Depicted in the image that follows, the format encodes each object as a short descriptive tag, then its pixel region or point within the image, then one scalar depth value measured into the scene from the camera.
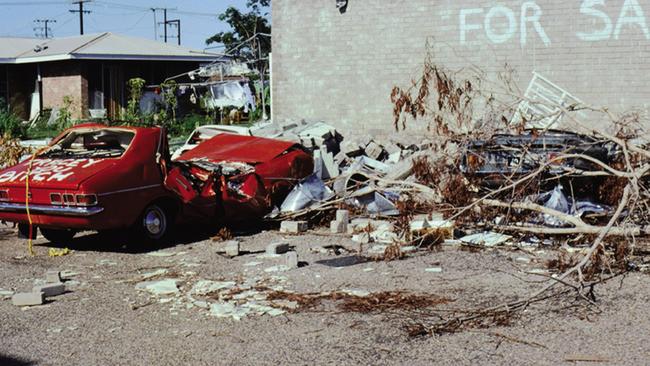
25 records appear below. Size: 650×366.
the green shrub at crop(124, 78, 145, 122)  25.95
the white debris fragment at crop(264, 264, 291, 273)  8.69
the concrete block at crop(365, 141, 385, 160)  15.86
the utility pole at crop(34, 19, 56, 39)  90.25
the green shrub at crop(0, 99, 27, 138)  25.96
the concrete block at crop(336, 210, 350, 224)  11.09
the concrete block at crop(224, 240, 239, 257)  9.52
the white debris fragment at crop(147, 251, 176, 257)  9.70
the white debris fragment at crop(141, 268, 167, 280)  8.47
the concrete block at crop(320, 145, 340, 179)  13.06
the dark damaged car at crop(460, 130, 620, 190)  10.12
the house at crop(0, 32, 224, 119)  34.16
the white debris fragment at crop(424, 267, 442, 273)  8.56
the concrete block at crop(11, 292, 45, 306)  7.28
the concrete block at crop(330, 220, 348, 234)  11.05
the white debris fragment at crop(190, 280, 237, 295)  7.76
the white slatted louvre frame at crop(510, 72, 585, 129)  16.16
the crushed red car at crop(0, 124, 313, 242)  9.50
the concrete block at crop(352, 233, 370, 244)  10.35
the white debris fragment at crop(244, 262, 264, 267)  9.02
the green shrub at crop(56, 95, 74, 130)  28.75
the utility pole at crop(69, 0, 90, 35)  70.69
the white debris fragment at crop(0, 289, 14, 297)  7.71
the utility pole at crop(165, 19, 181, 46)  83.72
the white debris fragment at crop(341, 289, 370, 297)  7.57
